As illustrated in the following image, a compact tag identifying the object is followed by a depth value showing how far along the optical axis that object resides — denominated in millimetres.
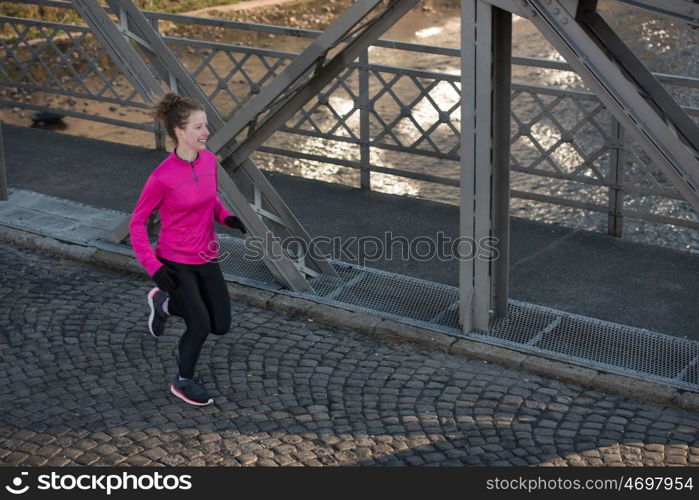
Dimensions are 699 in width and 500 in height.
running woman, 12859
